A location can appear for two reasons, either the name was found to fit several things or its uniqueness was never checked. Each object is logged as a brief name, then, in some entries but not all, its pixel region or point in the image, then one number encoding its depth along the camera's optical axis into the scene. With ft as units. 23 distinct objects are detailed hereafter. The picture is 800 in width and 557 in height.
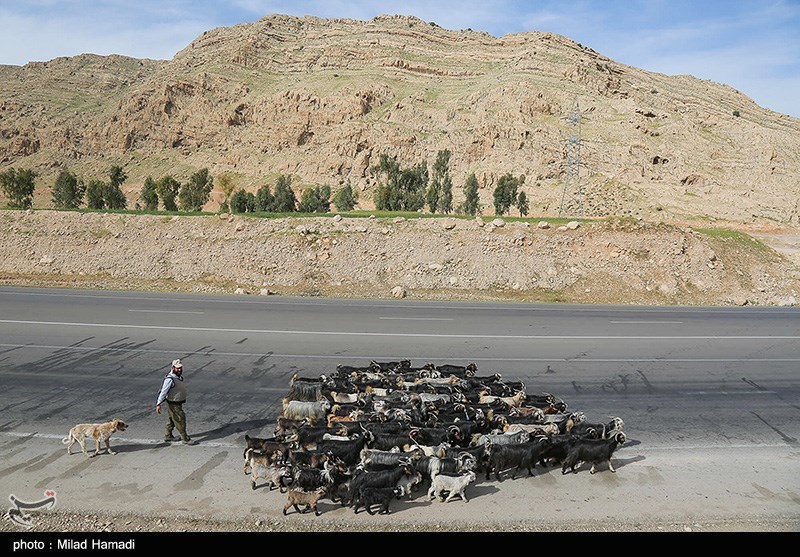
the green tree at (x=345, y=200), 236.43
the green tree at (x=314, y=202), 240.32
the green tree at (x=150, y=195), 232.73
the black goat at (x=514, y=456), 32.30
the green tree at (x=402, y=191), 212.64
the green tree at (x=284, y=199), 233.96
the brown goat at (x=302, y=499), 27.94
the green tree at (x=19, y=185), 217.56
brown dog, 33.71
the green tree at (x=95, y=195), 232.53
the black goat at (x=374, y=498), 28.27
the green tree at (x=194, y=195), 230.48
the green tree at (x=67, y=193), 235.40
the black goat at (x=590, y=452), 33.32
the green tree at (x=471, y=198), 216.60
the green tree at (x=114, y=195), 234.38
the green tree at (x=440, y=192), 219.61
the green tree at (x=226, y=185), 270.01
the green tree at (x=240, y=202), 222.07
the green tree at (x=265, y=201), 229.86
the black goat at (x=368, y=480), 28.78
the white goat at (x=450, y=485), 29.63
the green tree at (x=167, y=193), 218.38
